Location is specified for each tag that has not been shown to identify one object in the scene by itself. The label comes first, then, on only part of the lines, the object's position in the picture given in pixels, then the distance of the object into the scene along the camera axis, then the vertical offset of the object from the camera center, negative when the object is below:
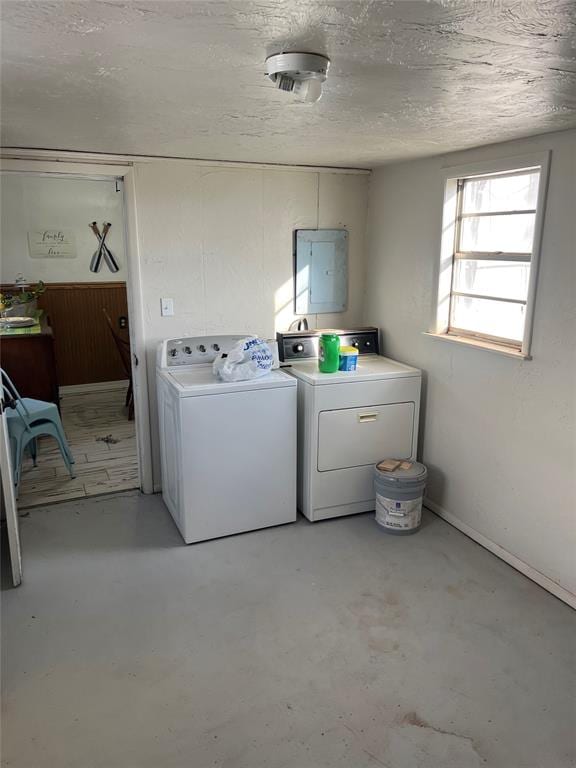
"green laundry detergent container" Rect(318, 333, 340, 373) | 3.39 -0.56
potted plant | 5.14 -0.42
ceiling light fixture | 1.44 +0.48
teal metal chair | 3.71 -1.12
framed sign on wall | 5.78 +0.14
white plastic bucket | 3.18 -1.33
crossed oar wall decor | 6.00 +0.05
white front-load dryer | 3.29 -1.00
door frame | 3.17 -0.08
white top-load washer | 3.02 -1.04
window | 2.78 +0.03
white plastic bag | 3.12 -0.57
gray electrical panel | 3.87 -0.07
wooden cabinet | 4.58 -0.85
